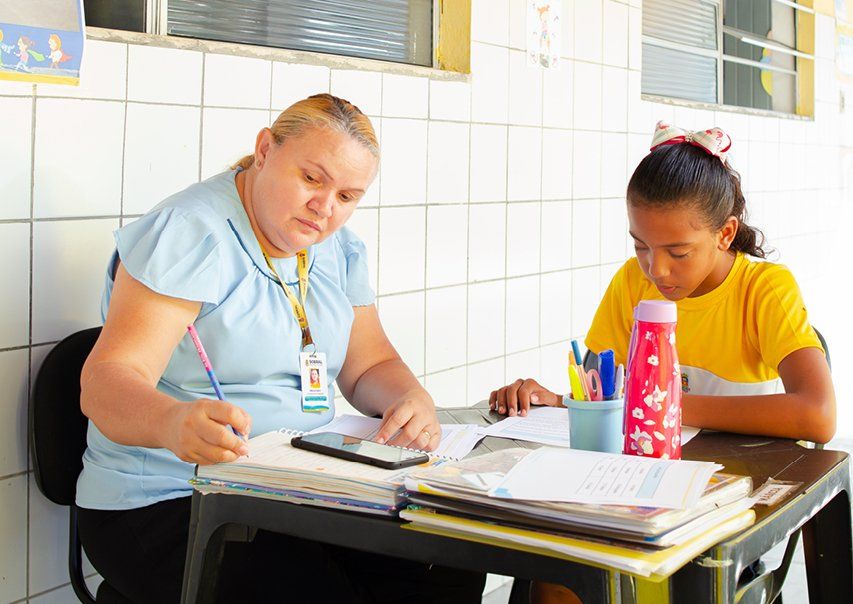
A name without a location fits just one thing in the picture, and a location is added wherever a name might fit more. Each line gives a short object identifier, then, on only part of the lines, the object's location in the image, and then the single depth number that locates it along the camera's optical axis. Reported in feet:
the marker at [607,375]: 4.71
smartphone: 4.16
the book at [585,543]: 3.24
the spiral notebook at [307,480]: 3.84
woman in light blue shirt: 5.09
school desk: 3.44
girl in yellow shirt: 6.20
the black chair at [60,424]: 5.82
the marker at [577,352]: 4.82
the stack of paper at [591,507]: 3.32
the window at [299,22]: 7.36
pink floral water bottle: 4.40
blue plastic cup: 4.63
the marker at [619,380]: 4.76
